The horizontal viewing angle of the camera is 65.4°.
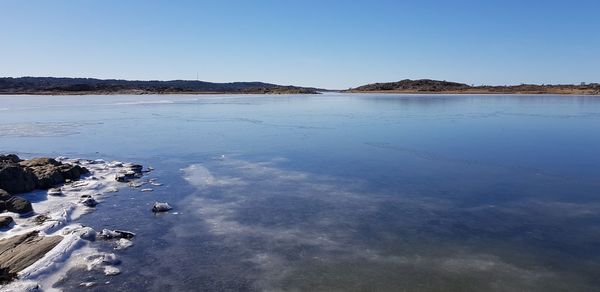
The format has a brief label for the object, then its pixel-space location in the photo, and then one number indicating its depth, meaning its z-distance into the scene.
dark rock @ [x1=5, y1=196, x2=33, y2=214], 7.50
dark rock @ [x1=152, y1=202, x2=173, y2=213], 7.78
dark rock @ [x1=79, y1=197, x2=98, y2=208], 8.09
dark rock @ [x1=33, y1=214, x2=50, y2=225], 7.07
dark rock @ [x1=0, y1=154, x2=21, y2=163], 10.78
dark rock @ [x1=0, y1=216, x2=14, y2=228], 6.74
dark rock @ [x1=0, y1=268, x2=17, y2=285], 4.96
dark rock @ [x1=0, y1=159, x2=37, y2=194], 8.63
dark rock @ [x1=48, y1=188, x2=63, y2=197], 8.77
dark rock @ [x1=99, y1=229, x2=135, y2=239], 6.51
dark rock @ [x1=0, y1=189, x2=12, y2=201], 7.71
